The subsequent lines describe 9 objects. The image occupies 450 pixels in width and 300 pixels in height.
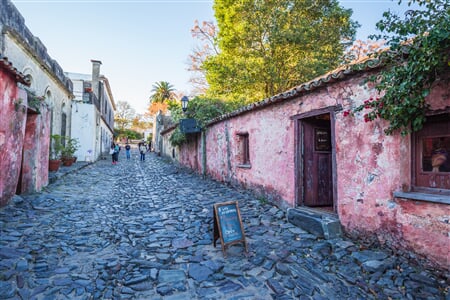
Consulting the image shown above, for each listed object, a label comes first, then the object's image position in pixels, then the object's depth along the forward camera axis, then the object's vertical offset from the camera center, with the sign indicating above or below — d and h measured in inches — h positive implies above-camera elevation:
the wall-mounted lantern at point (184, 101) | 482.3 +106.3
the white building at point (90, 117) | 643.5 +108.8
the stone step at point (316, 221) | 173.2 -44.5
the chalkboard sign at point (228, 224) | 153.6 -40.3
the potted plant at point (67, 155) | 489.4 +4.5
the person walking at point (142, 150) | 820.4 +24.9
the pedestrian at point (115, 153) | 710.3 +12.9
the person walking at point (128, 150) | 868.4 +24.6
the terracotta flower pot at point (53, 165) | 394.2 -11.8
